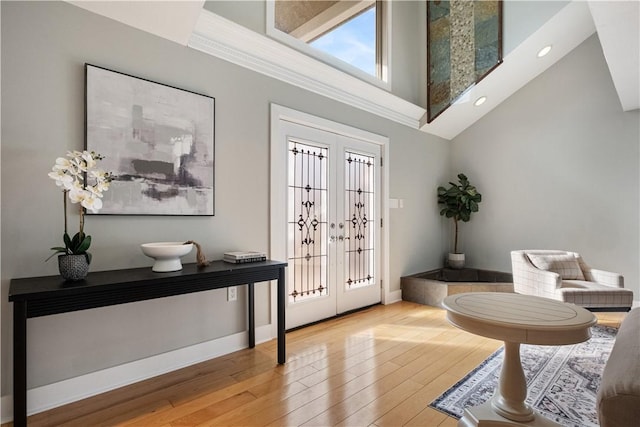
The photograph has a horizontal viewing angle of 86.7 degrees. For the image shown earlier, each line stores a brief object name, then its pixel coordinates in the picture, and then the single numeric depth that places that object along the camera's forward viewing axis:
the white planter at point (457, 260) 5.16
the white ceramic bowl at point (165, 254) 2.13
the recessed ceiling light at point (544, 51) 4.20
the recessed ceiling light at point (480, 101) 4.70
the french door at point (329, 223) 3.39
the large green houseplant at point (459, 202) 5.04
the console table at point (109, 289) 1.62
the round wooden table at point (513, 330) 1.53
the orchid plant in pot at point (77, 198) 1.83
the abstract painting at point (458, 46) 4.23
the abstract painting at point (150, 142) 2.18
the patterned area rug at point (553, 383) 1.94
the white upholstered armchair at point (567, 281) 3.10
